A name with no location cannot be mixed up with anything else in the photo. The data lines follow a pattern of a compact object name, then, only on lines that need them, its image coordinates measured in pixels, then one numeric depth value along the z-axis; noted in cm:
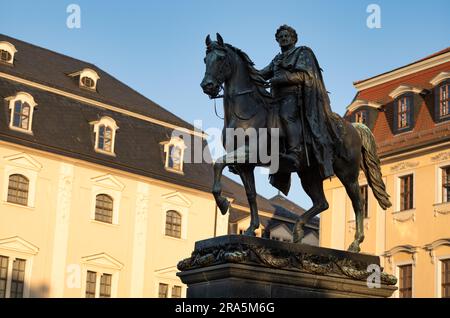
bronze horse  1340
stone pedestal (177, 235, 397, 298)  1238
